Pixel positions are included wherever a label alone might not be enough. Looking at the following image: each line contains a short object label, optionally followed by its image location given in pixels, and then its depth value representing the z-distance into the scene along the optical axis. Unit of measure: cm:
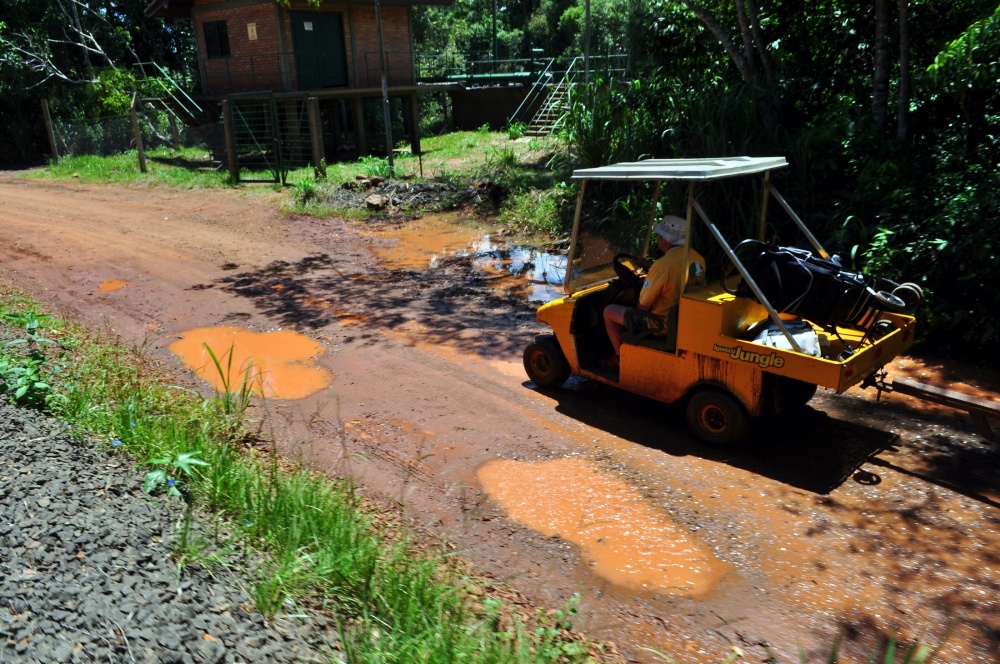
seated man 584
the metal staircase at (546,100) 2309
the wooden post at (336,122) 2484
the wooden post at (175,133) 2384
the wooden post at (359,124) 2462
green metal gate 1869
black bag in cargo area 554
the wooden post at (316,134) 1802
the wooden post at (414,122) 2417
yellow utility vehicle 538
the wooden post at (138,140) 2027
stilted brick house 2331
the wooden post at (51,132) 2292
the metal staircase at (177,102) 2534
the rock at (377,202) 1531
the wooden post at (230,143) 1859
